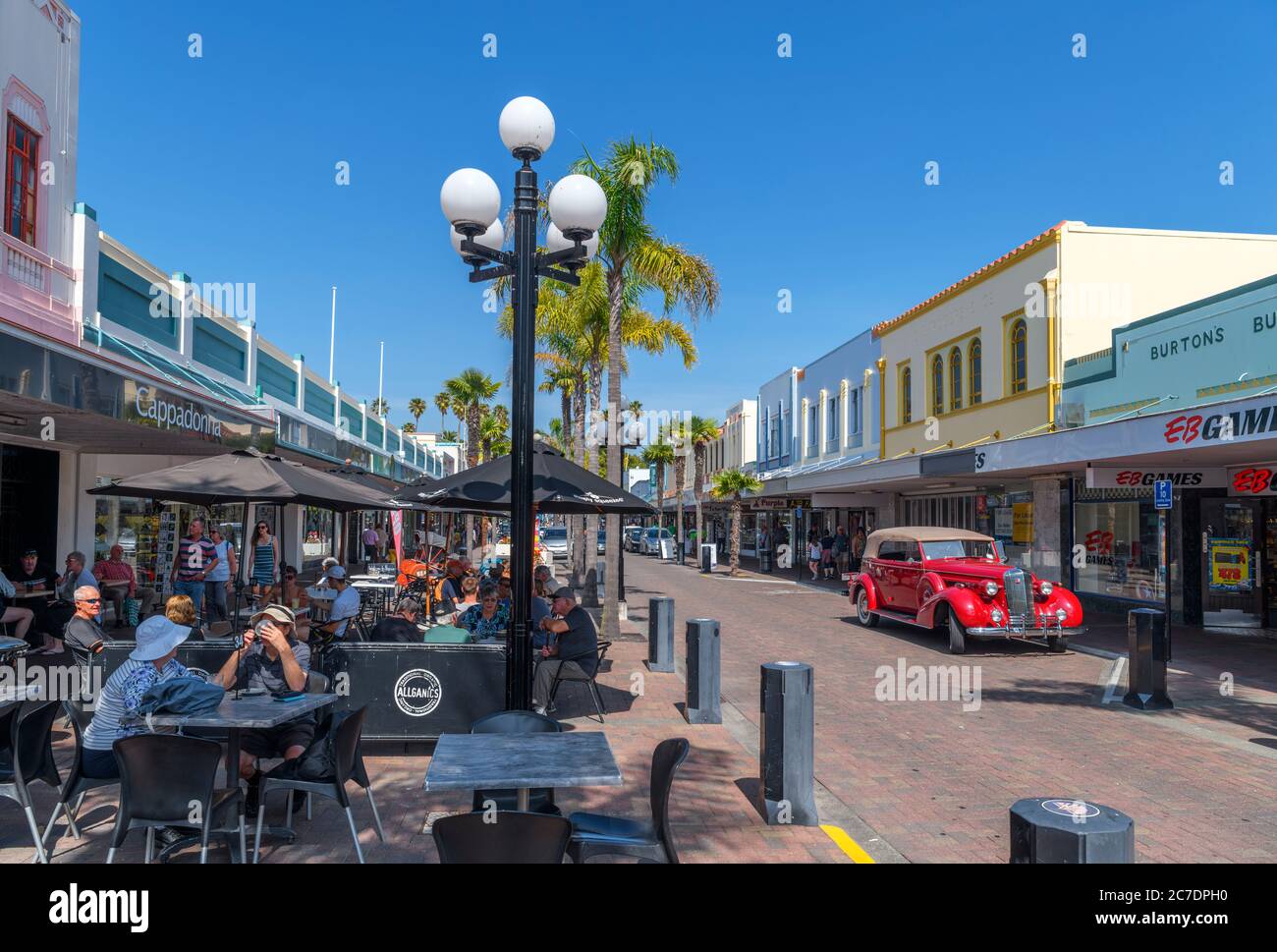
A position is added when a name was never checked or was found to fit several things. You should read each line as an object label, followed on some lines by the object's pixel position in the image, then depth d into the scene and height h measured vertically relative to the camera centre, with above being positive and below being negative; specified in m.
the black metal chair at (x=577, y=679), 8.69 -1.64
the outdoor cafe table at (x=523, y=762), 4.04 -1.22
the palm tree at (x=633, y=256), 14.77 +4.25
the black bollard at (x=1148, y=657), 9.43 -1.53
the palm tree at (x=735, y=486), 33.00 +0.67
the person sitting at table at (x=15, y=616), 10.49 -1.32
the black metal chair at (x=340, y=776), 4.98 -1.51
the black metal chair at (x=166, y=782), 4.38 -1.34
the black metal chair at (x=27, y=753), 4.93 -1.38
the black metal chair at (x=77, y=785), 5.04 -1.56
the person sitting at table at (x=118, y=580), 13.96 -1.23
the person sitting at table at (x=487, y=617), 9.18 -1.16
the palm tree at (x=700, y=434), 45.53 +3.65
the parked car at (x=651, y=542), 51.97 -2.20
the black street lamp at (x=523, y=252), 6.12 +1.83
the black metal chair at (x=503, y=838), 3.21 -1.16
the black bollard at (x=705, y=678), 8.91 -1.67
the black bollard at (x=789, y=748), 5.96 -1.58
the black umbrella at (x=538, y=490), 8.60 +0.12
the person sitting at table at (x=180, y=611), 5.94 -0.71
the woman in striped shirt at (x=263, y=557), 14.33 -0.89
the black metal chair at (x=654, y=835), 4.17 -1.53
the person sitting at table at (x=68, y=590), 11.33 -1.23
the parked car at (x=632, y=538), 58.56 -2.21
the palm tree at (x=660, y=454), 53.28 +2.88
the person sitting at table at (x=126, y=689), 5.09 -1.05
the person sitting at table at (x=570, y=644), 8.72 -1.33
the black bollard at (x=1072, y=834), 3.21 -1.14
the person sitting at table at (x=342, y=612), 10.16 -1.22
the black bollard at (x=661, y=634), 11.87 -1.66
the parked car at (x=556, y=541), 39.35 -1.64
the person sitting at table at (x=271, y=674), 5.52 -1.13
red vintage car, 13.15 -1.30
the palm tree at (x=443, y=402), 45.19 +5.01
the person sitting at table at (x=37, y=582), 11.18 -1.18
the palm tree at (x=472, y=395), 37.56 +4.41
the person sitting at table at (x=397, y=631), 8.20 -1.14
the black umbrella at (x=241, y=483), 8.31 +0.16
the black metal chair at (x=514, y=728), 4.91 -1.22
